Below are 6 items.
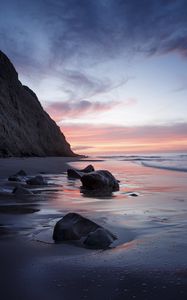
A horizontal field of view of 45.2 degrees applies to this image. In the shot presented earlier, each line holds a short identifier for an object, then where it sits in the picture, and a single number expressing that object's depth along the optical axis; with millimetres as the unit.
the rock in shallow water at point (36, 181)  5143
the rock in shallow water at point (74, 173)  6612
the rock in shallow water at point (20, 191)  3915
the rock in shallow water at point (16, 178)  5591
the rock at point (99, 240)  1821
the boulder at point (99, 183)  4708
